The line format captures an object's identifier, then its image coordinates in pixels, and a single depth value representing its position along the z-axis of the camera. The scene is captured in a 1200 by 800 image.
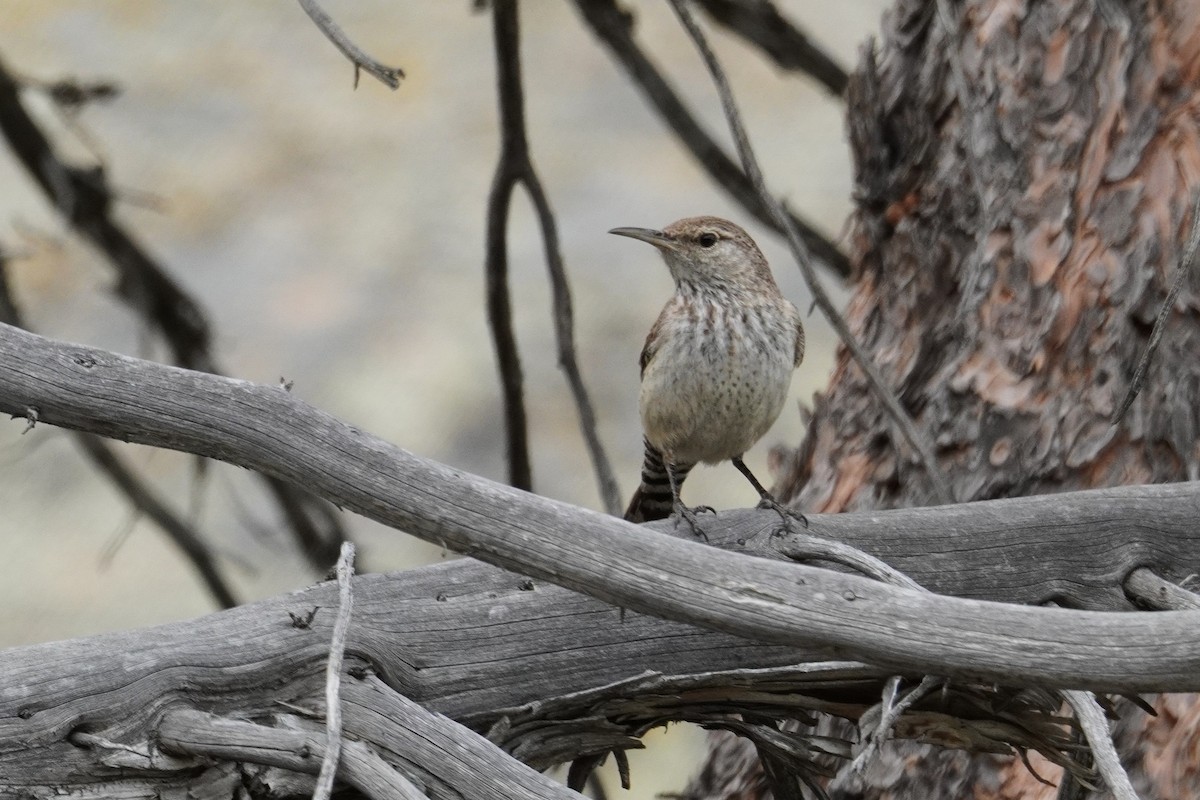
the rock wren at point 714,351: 8.80
